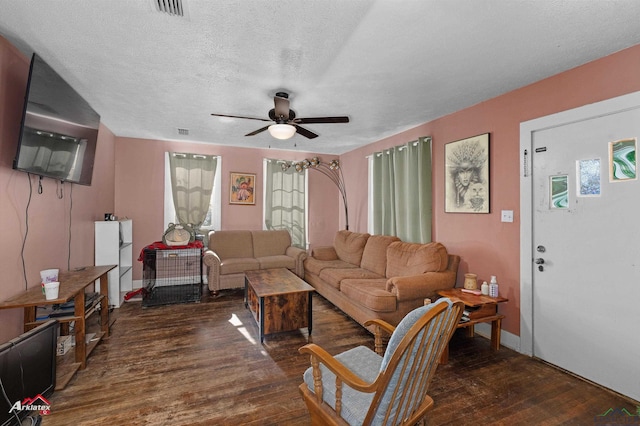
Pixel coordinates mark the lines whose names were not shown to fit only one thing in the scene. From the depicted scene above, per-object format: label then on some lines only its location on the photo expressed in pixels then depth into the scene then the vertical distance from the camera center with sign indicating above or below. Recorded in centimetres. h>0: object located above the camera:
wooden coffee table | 296 -94
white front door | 212 -29
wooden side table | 263 -88
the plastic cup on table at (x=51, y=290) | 202 -54
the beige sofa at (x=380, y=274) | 294 -73
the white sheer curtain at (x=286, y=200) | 566 +32
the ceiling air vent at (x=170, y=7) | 167 +123
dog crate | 428 -104
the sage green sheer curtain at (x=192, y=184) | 503 +56
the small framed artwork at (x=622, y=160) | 210 +45
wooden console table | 202 -69
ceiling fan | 279 +97
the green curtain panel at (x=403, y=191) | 385 +40
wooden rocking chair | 117 -72
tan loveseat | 446 -67
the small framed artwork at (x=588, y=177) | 229 +35
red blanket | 427 -47
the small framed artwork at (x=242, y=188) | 544 +53
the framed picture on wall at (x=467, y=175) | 313 +50
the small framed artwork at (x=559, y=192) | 248 +24
